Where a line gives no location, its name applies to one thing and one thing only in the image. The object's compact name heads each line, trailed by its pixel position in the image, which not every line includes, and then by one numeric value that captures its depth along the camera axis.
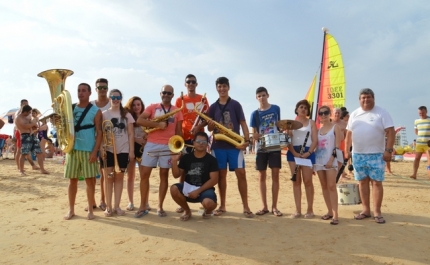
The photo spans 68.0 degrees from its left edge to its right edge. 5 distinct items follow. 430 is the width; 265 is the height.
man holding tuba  5.38
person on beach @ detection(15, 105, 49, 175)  10.27
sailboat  15.18
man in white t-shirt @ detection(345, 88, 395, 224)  5.24
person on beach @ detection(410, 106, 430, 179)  10.17
